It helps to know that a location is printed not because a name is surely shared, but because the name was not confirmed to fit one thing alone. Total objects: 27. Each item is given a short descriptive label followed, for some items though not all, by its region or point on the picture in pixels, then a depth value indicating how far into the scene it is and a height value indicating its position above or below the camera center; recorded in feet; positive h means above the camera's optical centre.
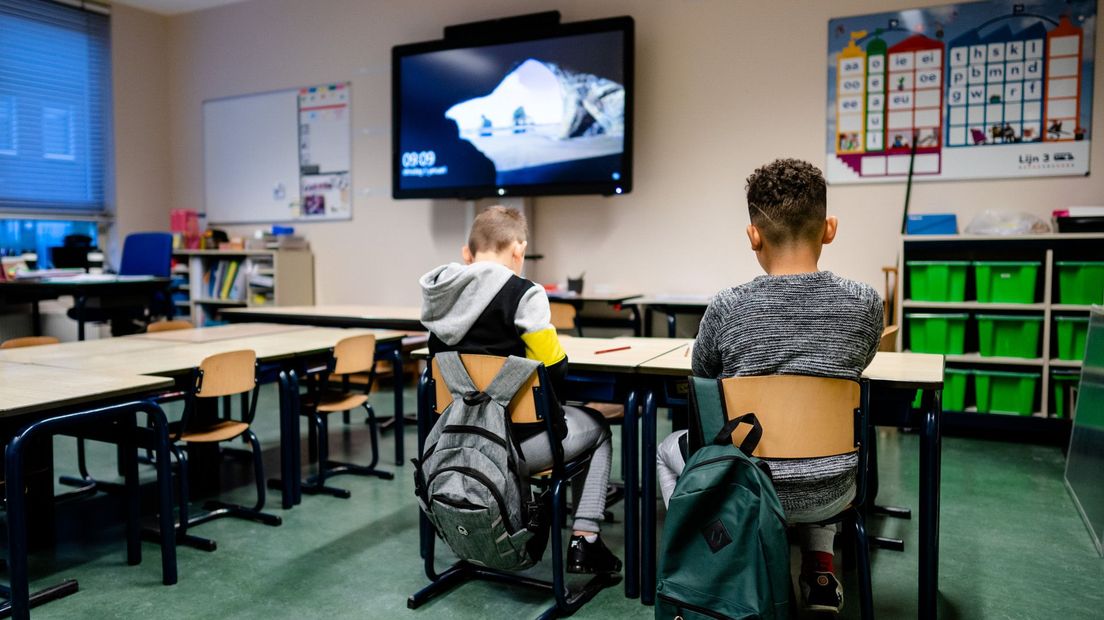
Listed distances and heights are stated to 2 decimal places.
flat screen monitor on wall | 16.02 +3.20
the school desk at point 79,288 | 16.61 -0.67
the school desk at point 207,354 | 8.70 -1.18
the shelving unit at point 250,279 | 20.15 -0.54
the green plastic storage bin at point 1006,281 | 12.81 -0.34
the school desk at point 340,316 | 13.51 -1.05
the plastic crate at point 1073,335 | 12.71 -1.22
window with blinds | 19.72 +4.03
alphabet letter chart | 13.51 +3.07
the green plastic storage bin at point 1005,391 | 12.90 -2.20
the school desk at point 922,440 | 6.12 -1.48
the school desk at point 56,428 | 6.15 -1.49
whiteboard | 21.15 +2.65
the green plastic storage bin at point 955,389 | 13.29 -2.20
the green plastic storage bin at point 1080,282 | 12.48 -0.34
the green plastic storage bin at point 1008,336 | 12.88 -1.26
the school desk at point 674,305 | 14.52 -0.86
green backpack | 4.74 -1.77
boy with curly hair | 5.28 -0.40
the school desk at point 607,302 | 15.40 -0.91
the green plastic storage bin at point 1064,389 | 12.76 -2.13
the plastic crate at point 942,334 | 13.34 -1.28
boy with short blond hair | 6.81 -0.61
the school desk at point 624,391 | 7.10 -1.27
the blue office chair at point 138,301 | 17.67 -0.99
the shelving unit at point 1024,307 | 12.75 -0.78
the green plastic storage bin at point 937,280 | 13.26 -0.35
